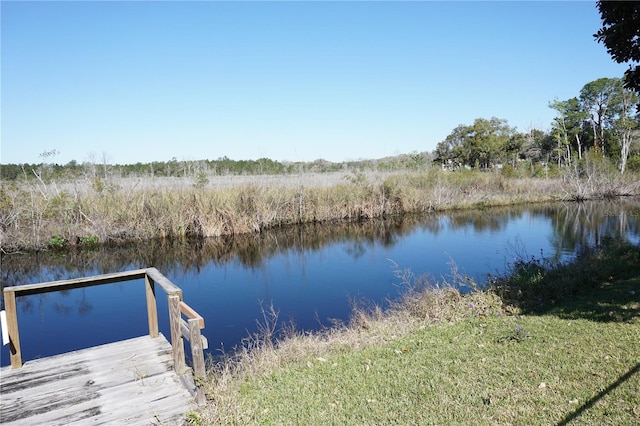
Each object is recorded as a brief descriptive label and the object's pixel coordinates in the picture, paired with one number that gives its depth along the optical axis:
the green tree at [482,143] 45.59
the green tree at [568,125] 43.62
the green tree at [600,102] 43.31
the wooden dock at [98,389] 4.12
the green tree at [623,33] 6.39
